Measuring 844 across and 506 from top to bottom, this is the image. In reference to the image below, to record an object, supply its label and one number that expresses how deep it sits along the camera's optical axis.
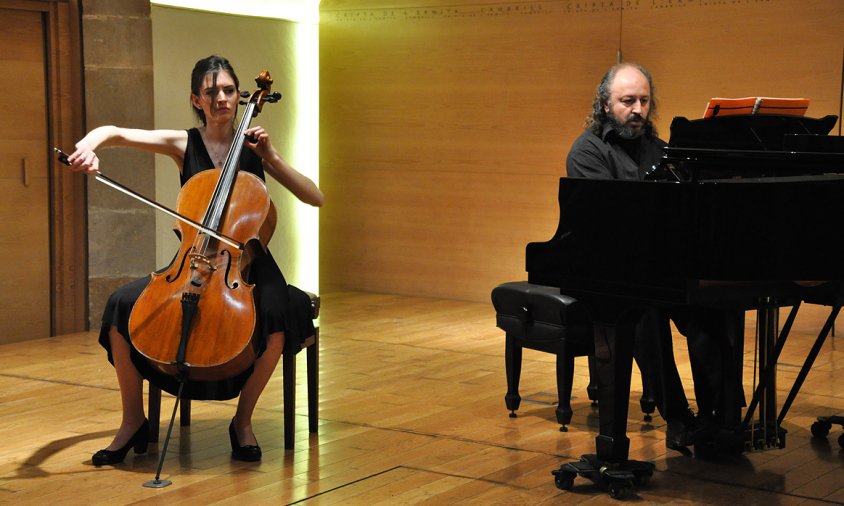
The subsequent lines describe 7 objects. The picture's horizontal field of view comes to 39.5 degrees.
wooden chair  3.83
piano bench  4.22
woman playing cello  3.67
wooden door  5.98
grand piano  3.06
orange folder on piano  4.02
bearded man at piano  3.88
